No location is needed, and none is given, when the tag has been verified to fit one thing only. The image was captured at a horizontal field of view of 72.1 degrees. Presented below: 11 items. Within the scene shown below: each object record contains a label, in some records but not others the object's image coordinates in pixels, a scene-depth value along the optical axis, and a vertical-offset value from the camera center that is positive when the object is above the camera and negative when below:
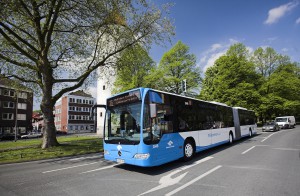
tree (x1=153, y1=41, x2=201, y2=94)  34.94 +9.16
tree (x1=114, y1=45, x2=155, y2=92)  18.39 +5.88
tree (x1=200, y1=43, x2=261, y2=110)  40.00 +8.32
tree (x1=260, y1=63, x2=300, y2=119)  43.41 +6.19
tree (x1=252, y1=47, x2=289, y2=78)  52.19 +15.45
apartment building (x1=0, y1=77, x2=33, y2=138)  51.44 +3.29
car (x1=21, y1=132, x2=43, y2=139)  47.38 -1.83
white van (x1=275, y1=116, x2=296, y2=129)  36.18 -0.37
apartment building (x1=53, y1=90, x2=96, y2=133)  74.25 +4.82
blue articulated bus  7.42 -0.16
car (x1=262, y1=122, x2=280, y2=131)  29.36 -0.89
